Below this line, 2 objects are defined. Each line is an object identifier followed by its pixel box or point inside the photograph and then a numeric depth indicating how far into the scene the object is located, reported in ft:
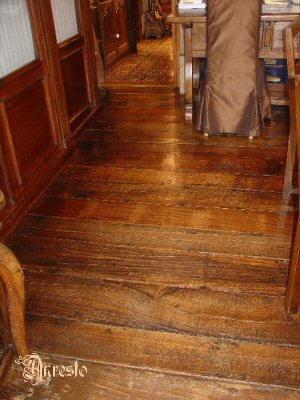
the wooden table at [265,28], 9.19
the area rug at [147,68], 15.06
